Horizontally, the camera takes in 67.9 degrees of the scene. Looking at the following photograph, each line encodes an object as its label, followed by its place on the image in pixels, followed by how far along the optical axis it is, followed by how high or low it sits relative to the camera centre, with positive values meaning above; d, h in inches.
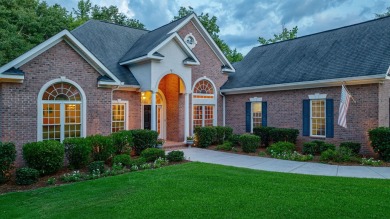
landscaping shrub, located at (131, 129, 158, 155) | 500.7 -47.1
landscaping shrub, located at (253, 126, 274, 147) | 596.8 -44.2
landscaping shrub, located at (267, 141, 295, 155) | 506.6 -62.6
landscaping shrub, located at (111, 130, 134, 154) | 453.9 -46.4
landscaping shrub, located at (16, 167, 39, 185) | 317.1 -70.5
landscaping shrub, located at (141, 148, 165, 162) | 435.2 -63.4
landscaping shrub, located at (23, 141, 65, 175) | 347.6 -53.0
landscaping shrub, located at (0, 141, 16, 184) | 318.7 -51.8
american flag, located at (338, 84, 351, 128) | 478.6 +8.1
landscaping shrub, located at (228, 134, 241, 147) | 593.3 -55.6
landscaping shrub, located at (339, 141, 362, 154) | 478.9 -54.9
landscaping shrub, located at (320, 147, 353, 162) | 431.0 -63.6
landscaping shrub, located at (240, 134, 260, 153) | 529.3 -54.8
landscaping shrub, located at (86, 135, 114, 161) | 407.8 -49.7
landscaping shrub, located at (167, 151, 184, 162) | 433.1 -65.8
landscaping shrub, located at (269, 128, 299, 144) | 564.7 -43.1
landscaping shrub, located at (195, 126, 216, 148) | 611.5 -49.8
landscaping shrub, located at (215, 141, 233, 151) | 566.4 -67.5
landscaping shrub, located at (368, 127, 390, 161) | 429.7 -42.2
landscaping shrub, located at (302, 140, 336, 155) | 490.9 -58.1
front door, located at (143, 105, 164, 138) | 645.9 -11.1
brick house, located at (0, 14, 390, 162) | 413.7 +52.7
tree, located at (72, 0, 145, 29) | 1318.9 +455.6
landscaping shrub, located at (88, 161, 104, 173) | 360.5 -68.5
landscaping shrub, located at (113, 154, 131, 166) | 401.7 -66.5
